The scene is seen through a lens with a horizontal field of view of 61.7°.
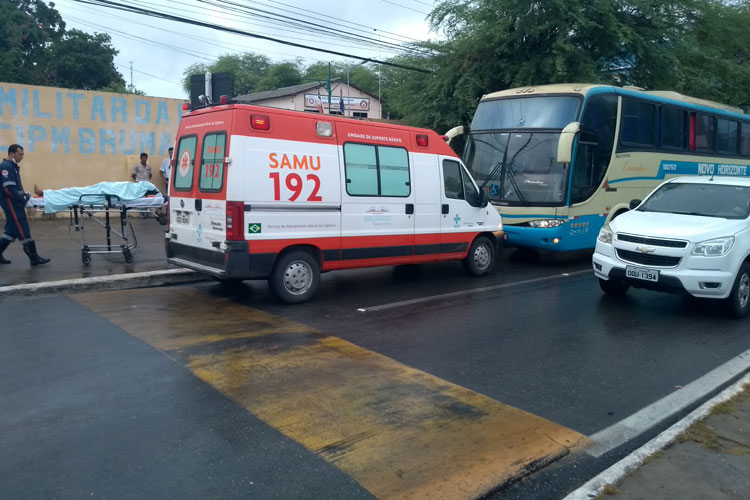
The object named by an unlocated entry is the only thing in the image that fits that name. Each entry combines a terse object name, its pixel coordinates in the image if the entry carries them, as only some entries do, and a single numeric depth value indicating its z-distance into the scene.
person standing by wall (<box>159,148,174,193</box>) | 16.48
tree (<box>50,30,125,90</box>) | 45.53
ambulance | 7.63
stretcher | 9.51
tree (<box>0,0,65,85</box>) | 38.59
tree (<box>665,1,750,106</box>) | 20.17
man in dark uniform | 9.42
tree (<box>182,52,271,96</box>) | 69.00
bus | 11.65
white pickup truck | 7.69
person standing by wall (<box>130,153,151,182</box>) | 15.69
